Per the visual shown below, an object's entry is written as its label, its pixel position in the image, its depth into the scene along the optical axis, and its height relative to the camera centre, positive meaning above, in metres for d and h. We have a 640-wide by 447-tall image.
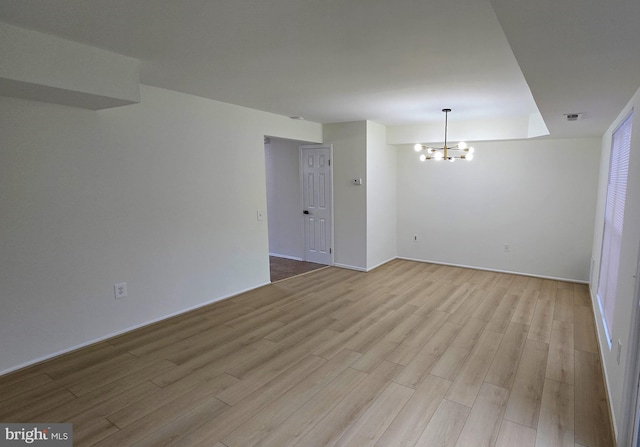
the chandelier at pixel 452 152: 4.75 +0.37
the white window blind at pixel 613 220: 2.77 -0.43
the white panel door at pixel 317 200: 6.06 -0.42
